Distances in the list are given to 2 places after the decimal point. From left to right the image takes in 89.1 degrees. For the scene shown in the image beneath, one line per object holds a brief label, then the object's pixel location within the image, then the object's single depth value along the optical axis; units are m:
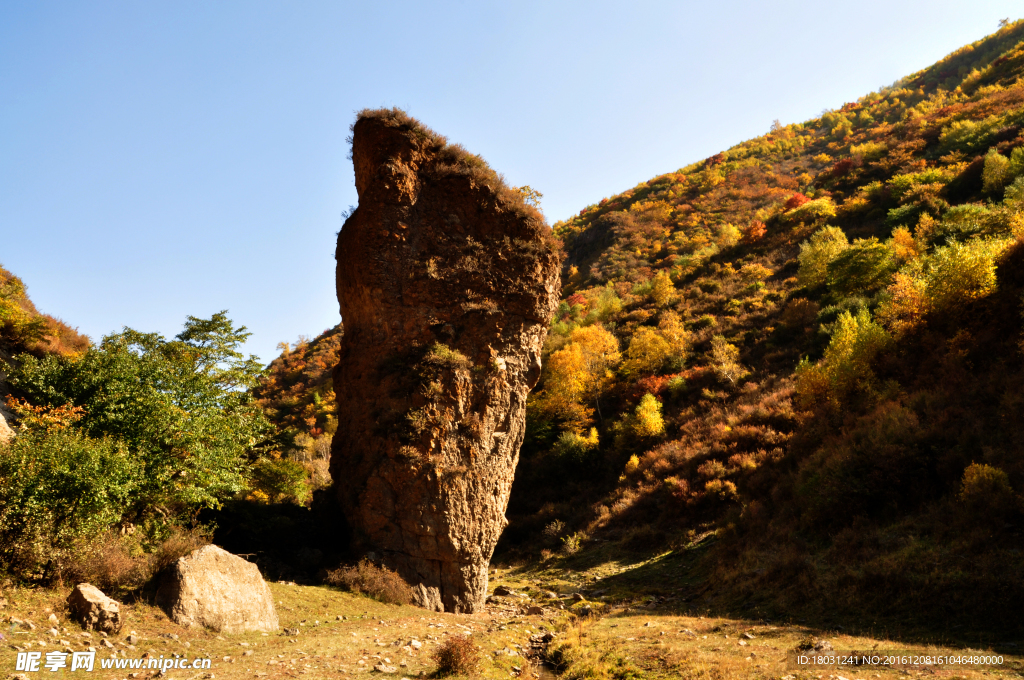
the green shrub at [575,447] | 36.81
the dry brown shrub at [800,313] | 42.16
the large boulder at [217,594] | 10.41
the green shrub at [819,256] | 45.97
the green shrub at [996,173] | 43.06
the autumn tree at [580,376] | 40.28
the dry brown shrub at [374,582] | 14.92
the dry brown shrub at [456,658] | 9.61
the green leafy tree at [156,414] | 13.11
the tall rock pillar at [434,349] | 16.56
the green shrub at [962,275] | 21.28
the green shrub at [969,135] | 54.16
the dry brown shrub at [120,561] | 10.14
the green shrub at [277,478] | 21.06
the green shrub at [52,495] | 9.38
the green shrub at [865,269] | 39.75
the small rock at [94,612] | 8.89
